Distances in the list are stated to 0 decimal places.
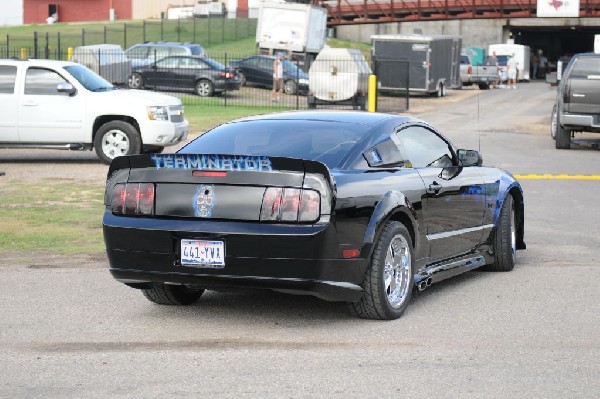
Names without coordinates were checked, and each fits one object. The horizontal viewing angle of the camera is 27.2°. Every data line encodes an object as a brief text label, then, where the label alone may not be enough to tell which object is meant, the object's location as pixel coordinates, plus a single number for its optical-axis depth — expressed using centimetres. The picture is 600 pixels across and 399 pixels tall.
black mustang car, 761
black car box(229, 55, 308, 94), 4619
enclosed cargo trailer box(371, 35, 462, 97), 4828
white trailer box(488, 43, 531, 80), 7029
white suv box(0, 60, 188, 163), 2058
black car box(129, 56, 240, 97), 4269
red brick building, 9812
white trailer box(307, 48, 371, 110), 3934
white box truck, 5369
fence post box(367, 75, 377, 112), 3338
